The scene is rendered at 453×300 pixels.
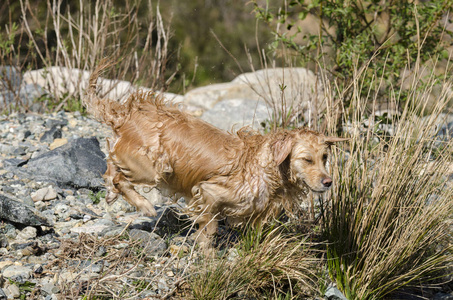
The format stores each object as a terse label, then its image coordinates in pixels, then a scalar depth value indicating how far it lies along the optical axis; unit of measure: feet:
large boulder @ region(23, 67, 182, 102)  28.09
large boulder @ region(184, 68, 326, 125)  36.06
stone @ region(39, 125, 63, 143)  23.19
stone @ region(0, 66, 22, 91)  28.21
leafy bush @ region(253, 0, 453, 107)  21.33
